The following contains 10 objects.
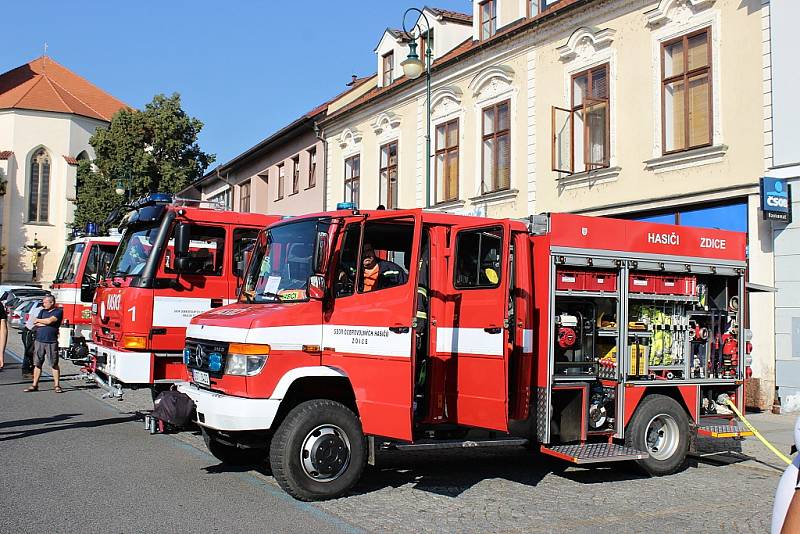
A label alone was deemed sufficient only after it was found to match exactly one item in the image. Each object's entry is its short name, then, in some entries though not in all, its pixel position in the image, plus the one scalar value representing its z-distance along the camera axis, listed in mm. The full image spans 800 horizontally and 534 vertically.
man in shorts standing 15016
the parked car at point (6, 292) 41003
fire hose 9480
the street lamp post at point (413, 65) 15617
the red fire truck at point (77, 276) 15846
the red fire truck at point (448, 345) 7285
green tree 46562
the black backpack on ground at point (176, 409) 8344
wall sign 13320
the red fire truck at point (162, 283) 10102
